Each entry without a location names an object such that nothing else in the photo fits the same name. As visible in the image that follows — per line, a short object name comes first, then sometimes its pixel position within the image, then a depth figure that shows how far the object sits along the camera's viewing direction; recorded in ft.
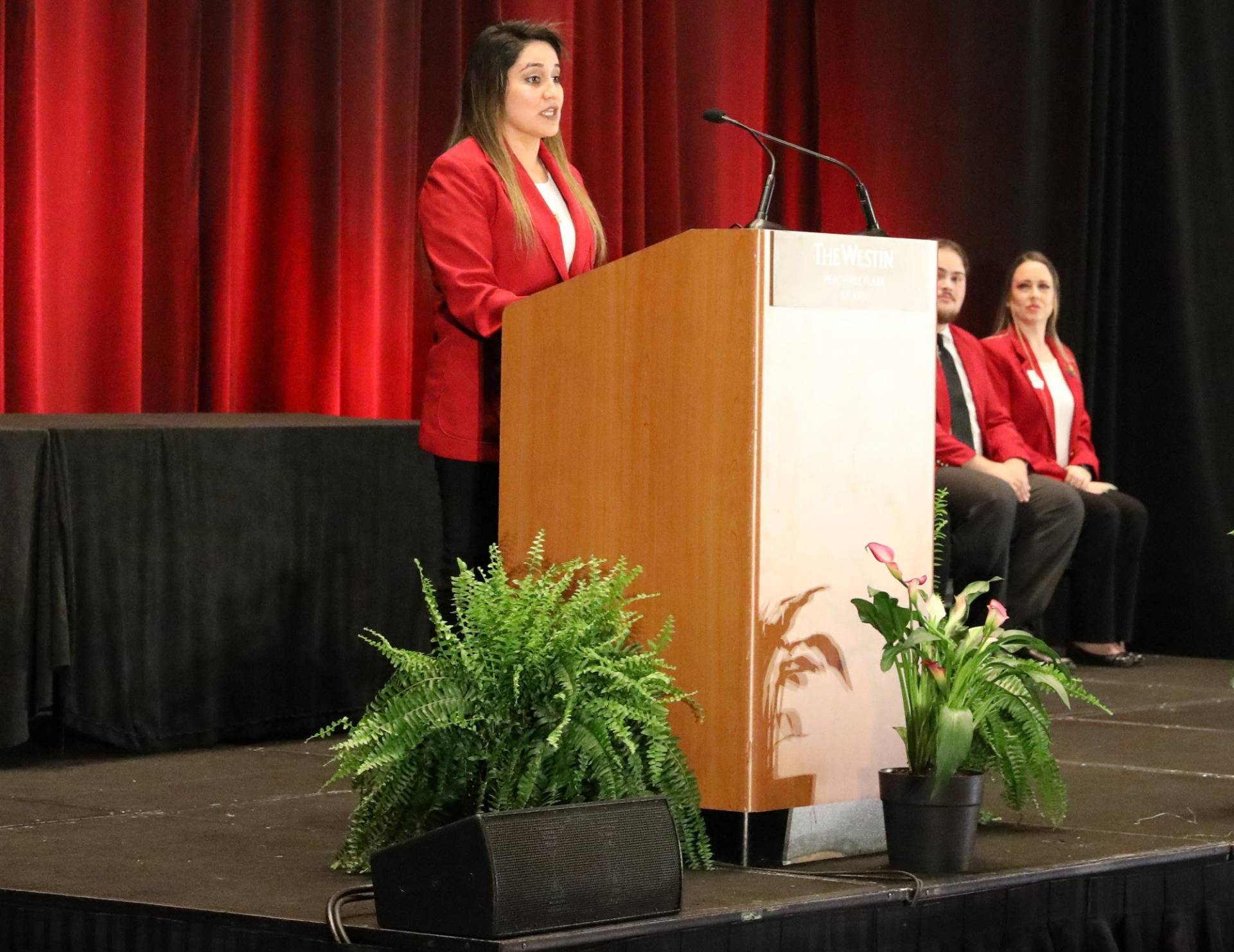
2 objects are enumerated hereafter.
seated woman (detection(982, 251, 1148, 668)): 34.86
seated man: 32.19
